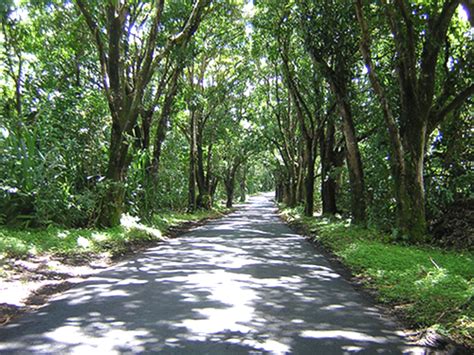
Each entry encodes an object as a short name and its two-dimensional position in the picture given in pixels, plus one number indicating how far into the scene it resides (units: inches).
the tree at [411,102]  405.7
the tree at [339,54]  539.2
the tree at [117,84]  458.6
